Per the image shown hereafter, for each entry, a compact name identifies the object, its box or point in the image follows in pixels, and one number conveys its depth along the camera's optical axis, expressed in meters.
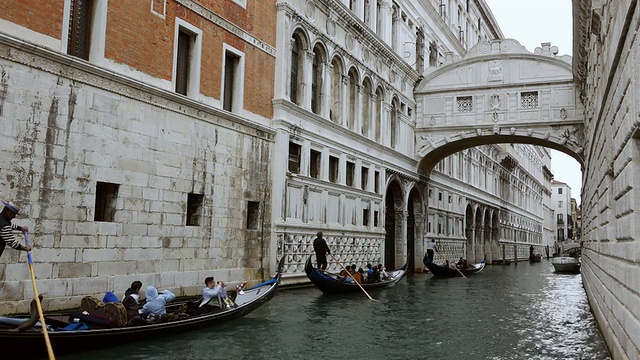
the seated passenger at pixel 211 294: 9.11
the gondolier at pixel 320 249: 15.12
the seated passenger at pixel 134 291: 7.91
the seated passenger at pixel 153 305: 8.13
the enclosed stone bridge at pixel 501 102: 21.72
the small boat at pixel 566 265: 29.17
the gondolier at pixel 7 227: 7.10
